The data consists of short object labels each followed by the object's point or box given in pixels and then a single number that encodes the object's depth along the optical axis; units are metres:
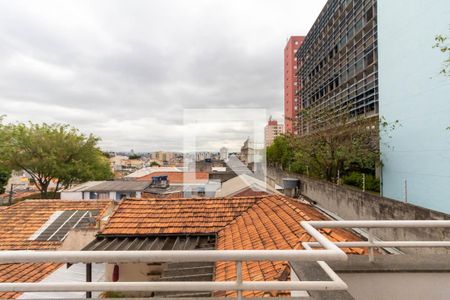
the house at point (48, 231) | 5.73
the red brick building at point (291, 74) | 49.91
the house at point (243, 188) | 11.86
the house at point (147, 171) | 34.60
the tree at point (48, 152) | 21.14
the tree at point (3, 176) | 22.94
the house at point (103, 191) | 19.25
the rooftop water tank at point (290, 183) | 13.73
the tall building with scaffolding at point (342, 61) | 16.92
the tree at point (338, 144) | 12.20
